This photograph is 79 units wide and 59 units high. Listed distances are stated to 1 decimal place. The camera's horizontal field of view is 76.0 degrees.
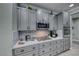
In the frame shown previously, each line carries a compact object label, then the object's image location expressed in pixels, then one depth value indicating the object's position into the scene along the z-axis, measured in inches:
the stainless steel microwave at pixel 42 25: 88.2
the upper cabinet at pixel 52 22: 105.9
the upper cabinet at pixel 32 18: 79.9
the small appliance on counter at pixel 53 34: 116.3
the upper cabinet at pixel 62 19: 116.2
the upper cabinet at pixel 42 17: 90.7
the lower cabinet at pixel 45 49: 60.8
